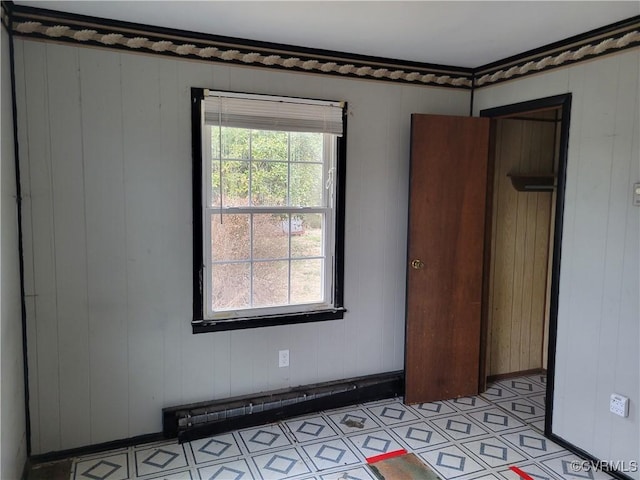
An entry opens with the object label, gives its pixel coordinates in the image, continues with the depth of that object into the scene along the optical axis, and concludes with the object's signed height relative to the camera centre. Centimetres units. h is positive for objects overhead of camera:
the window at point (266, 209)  292 -6
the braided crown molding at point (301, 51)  249 +88
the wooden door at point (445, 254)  333 -37
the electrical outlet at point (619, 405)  255 -106
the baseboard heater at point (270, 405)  290 -132
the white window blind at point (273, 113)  286 +53
